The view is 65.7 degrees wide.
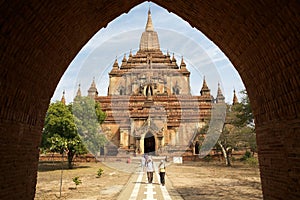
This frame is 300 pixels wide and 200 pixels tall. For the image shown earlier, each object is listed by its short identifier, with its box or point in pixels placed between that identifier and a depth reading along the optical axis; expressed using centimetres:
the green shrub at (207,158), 3218
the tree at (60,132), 2180
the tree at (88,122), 2408
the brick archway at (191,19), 355
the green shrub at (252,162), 2553
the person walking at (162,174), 1275
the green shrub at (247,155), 2989
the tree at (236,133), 2136
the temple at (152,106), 3350
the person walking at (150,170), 1352
